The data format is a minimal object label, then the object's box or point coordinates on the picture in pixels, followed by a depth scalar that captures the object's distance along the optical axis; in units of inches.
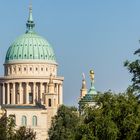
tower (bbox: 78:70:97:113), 7451.3
